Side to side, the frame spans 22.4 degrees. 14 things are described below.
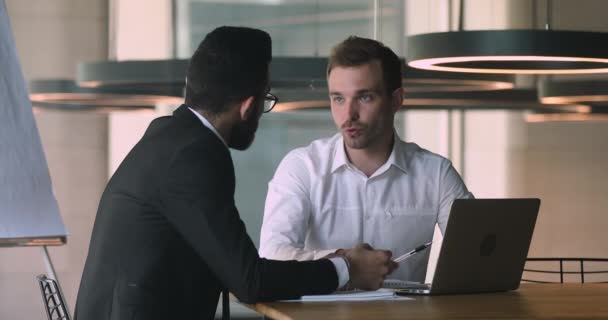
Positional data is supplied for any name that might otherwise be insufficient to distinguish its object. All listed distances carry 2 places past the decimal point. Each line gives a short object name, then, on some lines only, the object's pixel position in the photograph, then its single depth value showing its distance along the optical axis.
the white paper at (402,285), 4.53
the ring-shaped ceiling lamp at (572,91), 9.14
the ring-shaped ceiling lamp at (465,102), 8.47
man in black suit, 3.77
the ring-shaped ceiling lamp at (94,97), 8.23
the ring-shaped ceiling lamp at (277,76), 8.25
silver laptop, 4.16
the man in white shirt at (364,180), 5.20
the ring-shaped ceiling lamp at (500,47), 6.04
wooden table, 3.67
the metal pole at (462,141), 9.07
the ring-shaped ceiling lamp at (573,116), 9.39
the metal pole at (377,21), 8.74
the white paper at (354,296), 4.03
